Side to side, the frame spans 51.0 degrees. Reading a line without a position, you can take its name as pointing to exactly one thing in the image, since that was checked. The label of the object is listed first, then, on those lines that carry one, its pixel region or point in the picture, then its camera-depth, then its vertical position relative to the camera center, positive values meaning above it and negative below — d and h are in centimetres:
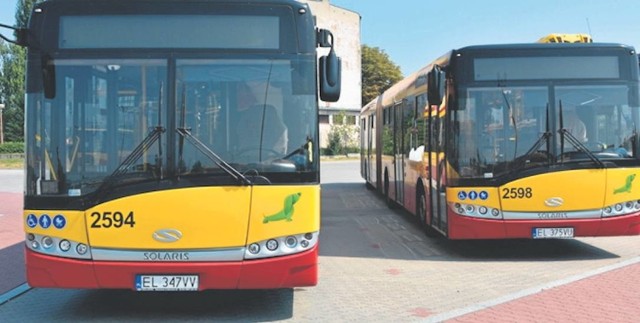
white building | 7488 +1162
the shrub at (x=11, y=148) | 5906 +34
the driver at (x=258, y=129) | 612 +18
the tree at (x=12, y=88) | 6969 +700
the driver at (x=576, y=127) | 945 +23
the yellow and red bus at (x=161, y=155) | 603 -5
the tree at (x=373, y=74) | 9044 +983
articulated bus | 939 +6
